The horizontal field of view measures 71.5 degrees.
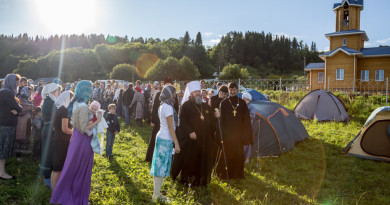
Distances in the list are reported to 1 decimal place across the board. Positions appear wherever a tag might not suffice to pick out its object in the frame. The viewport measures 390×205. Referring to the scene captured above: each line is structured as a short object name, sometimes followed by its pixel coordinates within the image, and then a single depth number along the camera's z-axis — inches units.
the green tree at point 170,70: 1494.8
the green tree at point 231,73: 1654.8
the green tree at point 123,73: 2166.6
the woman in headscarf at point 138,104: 457.4
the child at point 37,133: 250.8
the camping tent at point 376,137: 283.3
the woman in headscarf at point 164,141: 164.6
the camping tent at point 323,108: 496.4
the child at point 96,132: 153.7
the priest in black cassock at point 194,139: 186.4
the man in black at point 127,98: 469.7
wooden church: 978.1
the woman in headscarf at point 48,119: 174.6
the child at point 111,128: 274.4
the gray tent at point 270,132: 298.0
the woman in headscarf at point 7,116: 200.4
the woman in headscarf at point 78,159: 146.4
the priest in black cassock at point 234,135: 224.7
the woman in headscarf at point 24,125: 256.4
